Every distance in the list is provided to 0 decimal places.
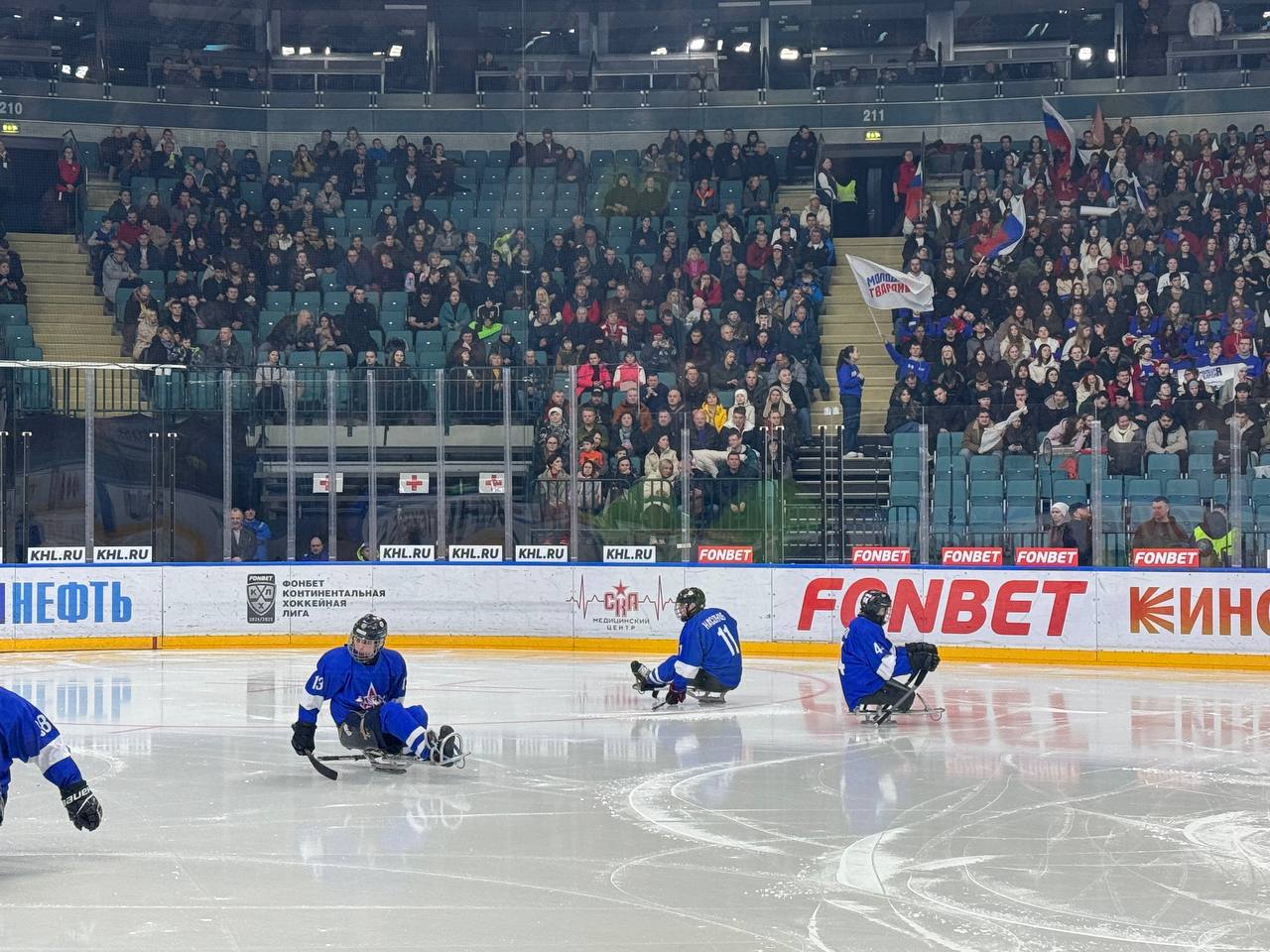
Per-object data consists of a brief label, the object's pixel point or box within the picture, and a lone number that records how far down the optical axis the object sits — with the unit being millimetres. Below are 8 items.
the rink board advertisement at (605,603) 18188
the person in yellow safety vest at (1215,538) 17609
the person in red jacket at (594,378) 20078
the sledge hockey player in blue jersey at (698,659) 14125
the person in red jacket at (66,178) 26078
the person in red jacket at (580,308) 23609
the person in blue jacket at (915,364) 21953
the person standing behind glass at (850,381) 21414
